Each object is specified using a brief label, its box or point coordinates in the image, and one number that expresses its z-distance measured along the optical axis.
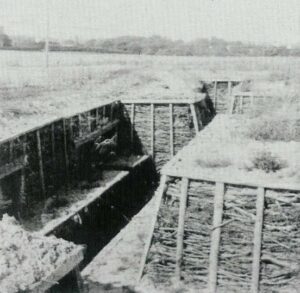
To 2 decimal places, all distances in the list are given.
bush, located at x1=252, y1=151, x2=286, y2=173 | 7.62
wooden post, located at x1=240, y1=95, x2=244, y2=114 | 16.09
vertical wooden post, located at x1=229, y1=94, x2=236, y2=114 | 16.32
